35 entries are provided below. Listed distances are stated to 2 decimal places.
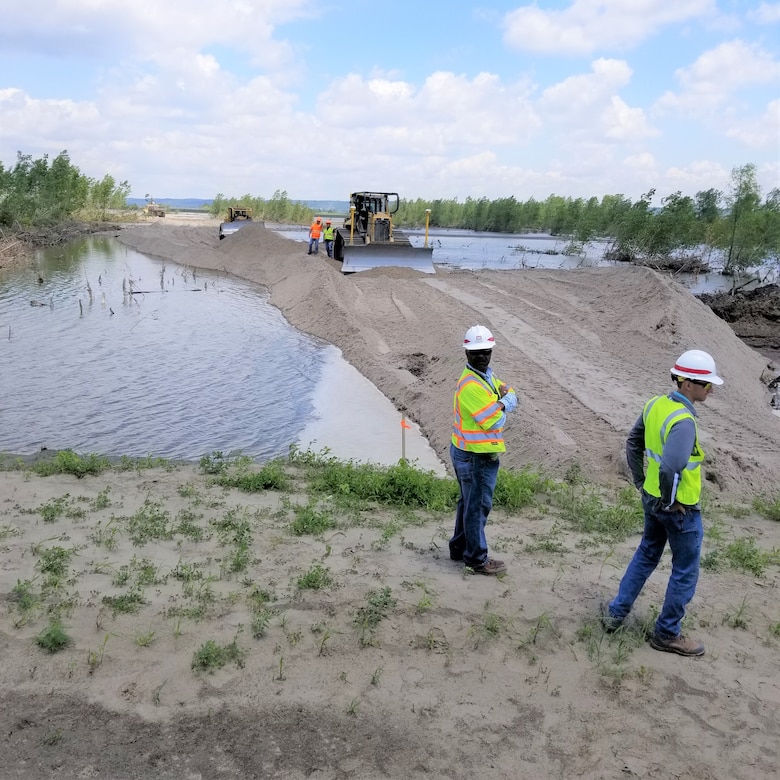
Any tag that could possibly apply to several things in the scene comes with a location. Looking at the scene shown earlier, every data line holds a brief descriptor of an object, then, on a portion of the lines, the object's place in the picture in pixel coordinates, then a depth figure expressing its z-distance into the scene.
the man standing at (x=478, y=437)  5.12
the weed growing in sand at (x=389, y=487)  7.24
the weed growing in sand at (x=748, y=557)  5.79
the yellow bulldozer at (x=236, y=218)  39.69
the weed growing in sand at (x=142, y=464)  8.00
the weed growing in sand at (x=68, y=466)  7.66
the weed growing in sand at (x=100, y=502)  6.66
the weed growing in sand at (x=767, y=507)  7.16
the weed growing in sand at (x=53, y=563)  5.11
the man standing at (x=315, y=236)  27.92
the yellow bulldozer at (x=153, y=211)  80.28
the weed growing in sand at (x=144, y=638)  4.39
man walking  4.21
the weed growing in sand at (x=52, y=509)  6.32
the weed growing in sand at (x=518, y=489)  7.20
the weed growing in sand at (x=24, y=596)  4.72
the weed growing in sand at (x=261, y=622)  4.53
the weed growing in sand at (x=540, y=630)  4.57
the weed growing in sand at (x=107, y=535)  5.79
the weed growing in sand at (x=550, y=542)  6.06
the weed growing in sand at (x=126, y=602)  4.76
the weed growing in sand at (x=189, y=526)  6.04
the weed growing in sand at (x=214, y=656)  4.19
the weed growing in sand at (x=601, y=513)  6.56
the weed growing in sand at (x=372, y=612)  4.59
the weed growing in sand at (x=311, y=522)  6.26
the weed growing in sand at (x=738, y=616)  4.87
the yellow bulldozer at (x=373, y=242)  25.38
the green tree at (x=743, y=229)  34.81
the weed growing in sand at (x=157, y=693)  3.90
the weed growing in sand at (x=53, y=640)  4.29
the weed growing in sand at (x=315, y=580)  5.16
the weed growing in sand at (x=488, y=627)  4.61
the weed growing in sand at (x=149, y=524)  5.99
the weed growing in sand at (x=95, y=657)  4.17
